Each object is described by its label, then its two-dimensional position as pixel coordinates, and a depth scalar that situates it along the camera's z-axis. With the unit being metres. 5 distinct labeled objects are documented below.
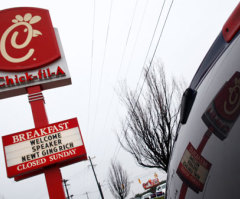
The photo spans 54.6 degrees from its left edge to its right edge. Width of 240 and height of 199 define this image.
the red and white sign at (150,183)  68.81
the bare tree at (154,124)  8.95
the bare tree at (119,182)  29.62
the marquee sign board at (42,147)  7.87
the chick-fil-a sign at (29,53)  9.99
